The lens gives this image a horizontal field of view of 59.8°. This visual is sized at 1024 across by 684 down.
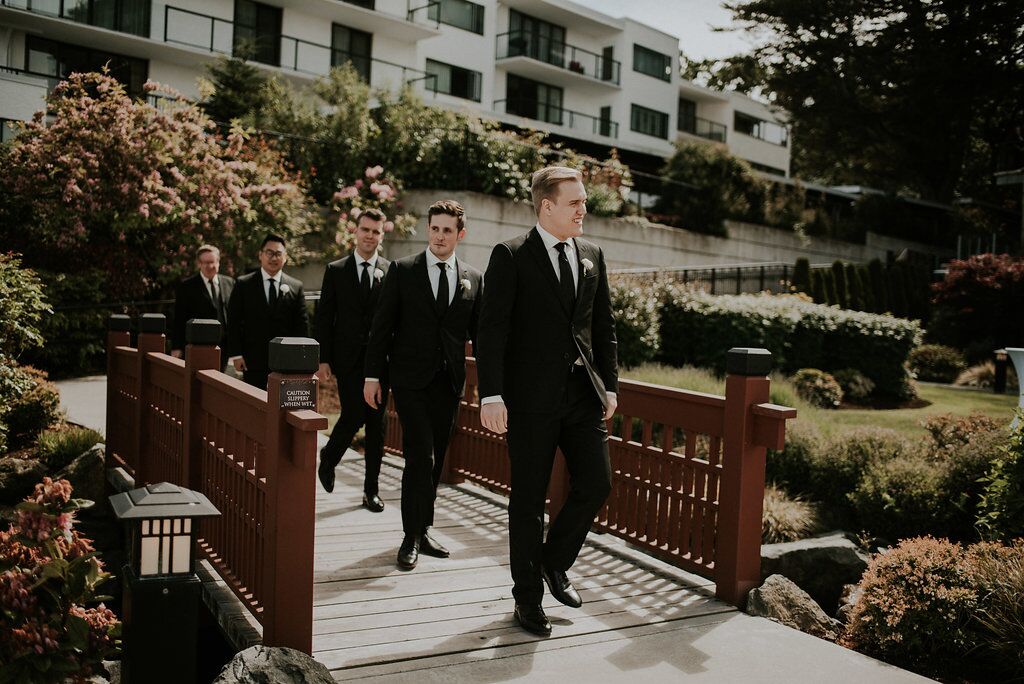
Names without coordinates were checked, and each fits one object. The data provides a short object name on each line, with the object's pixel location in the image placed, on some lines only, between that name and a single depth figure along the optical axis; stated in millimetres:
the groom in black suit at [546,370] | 4453
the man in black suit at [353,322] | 6879
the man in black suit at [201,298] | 8656
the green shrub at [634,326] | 14047
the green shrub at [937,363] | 17859
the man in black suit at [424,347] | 5559
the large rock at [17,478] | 8430
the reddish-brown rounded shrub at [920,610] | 4648
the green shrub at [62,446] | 9047
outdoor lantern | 3830
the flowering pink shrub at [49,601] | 3686
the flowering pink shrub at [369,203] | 17594
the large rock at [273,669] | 3488
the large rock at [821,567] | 7211
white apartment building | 22703
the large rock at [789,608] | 5004
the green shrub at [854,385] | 14430
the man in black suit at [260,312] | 7797
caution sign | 4082
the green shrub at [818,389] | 13430
